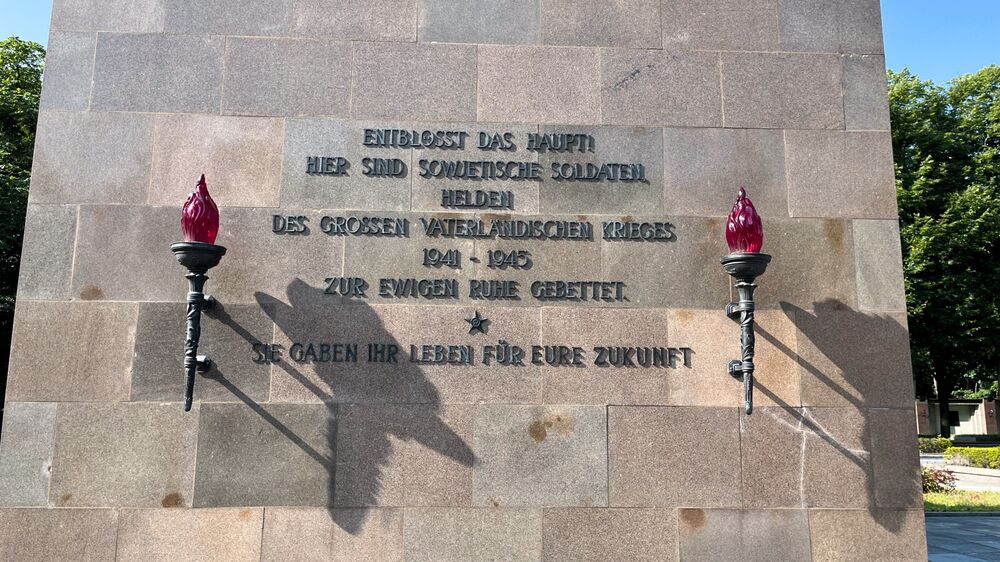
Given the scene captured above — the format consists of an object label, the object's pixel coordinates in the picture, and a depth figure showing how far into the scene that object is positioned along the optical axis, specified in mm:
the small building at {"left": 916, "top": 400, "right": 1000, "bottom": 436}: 62281
